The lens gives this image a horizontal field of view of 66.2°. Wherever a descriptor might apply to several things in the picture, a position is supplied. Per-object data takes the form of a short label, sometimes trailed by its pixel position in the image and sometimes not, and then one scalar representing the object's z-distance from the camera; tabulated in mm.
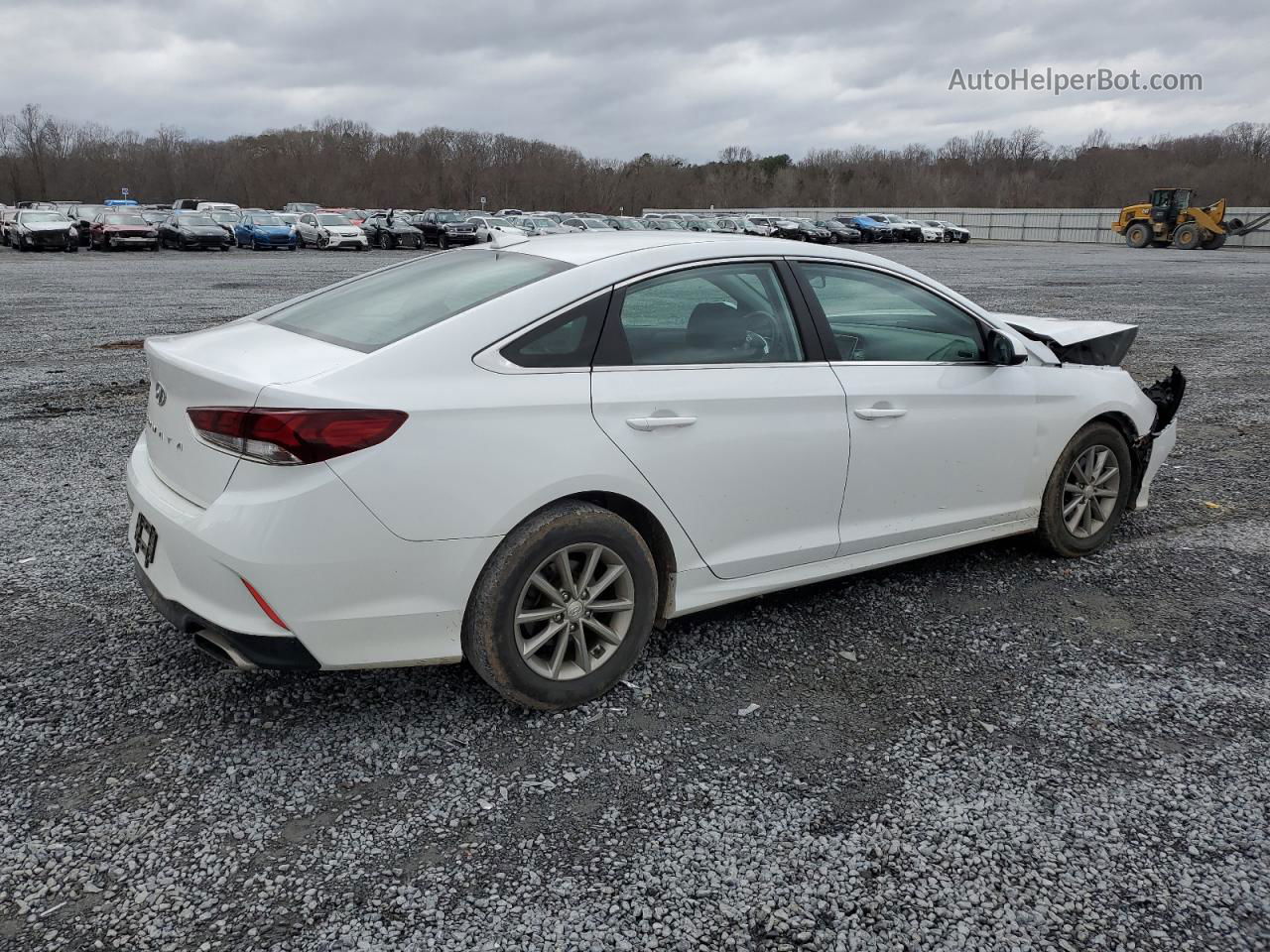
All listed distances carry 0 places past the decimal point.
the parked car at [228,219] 40000
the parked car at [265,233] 39844
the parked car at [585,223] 41156
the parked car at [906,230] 52656
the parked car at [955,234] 54750
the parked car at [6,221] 36622
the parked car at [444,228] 40781
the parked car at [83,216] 38688
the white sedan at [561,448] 2852
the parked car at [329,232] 39250
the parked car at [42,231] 33875
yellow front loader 42406
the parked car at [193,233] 37062
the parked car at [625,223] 42844
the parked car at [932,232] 54125
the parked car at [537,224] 39103
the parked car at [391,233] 40094
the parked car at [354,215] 44156
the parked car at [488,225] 39481
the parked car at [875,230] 52438
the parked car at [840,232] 50812
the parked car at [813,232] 46234
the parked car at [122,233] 35562
